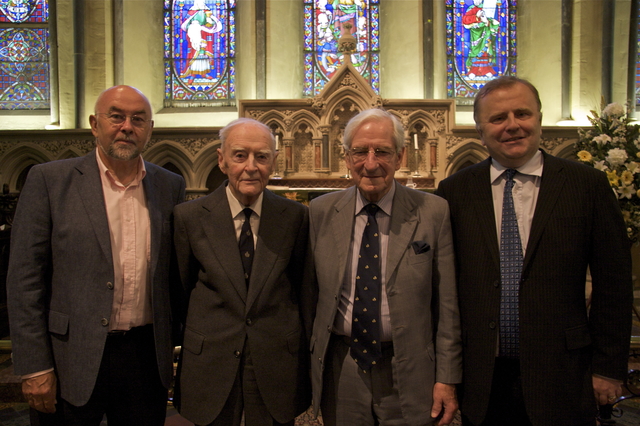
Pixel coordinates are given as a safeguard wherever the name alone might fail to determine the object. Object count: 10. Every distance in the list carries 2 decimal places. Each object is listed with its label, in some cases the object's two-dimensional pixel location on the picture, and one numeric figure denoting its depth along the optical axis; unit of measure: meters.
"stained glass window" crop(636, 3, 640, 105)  6.67
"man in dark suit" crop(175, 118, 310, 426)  1.58
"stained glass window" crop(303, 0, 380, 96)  7.14
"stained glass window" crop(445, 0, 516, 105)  7.11
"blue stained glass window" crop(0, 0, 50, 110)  7.11
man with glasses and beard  1.57
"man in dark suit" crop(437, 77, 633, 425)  1.49
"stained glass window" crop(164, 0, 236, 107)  7.18
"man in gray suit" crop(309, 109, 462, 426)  1.53
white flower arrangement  3.07
